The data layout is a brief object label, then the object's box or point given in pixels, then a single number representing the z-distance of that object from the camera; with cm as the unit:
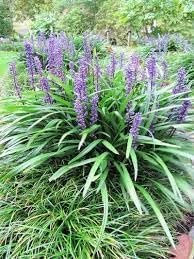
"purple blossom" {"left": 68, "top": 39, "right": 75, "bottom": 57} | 292
